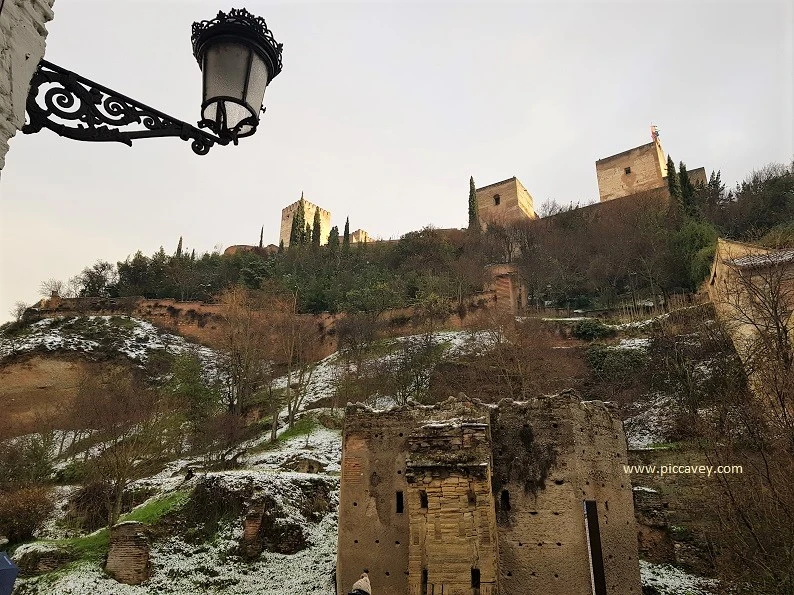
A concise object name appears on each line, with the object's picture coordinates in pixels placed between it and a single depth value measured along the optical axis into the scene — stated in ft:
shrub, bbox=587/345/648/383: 90.74
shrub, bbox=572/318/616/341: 104.38
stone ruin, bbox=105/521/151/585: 49.14
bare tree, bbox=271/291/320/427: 105.78
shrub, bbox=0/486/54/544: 59.47
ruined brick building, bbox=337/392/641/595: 34.53
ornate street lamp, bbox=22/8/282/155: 10.19
